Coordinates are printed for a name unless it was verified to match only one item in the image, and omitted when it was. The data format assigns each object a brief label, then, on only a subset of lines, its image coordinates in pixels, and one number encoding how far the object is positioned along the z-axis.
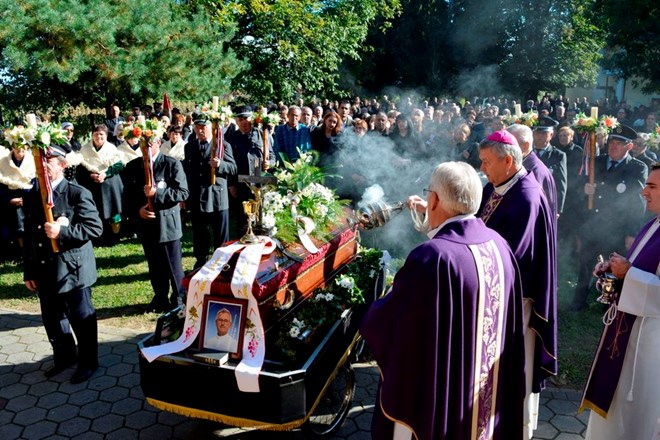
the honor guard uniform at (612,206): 6.50
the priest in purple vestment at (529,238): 3.74
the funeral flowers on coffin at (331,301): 3.84
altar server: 3.11
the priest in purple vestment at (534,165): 4.43
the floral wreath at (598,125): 6.47
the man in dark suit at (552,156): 6.98
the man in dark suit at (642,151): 6.76
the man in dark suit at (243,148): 8.41
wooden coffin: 3.70
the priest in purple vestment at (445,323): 2.61
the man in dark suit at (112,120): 10.42
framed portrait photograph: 3.59
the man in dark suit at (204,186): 7.10
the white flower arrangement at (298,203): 4.45
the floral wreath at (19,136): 4.55
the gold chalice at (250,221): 3.97
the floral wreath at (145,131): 5.71
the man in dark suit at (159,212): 6.10
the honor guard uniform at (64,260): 4.67
